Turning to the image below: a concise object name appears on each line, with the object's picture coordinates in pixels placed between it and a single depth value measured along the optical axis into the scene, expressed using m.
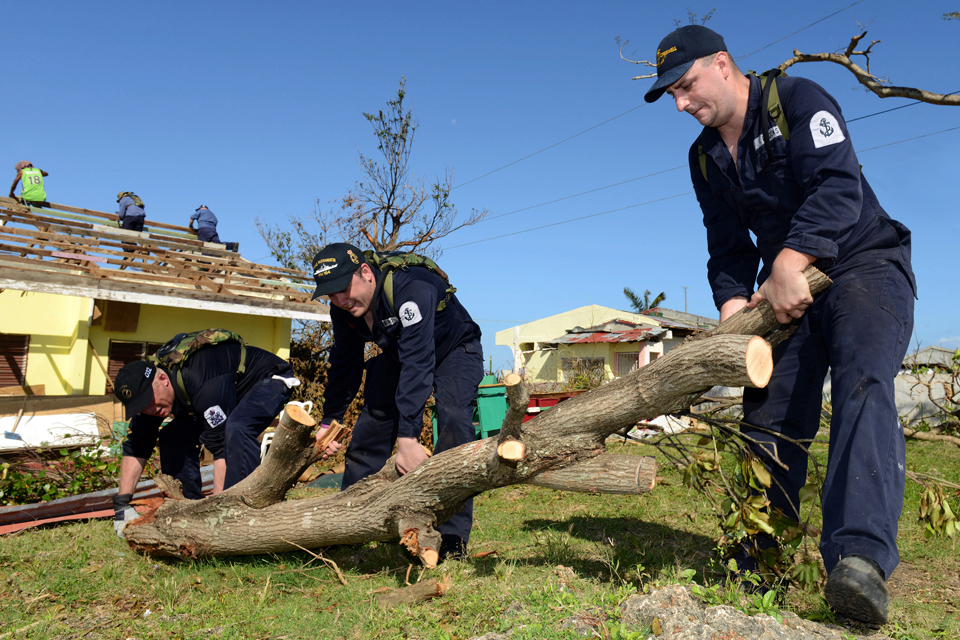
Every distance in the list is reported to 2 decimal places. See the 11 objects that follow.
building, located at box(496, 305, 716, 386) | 18.89
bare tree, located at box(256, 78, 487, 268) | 16.67
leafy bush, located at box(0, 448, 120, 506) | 5.88
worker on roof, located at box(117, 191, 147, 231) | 13.12
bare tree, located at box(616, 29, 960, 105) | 9.12
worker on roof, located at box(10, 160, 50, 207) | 12.14
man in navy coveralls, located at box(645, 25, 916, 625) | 2.15
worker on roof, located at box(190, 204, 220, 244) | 14.16
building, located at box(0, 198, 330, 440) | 8.82
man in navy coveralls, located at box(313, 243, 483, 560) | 3.65
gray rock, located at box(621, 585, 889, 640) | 2.16
